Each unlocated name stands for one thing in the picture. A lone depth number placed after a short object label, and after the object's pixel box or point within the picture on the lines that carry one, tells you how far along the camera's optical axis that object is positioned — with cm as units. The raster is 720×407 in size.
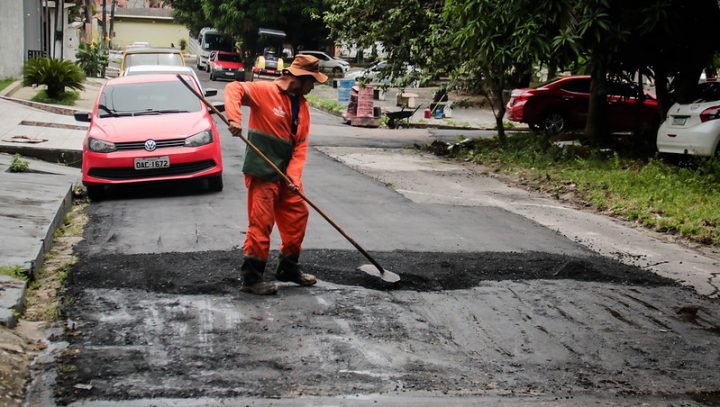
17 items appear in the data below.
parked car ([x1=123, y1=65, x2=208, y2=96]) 1575
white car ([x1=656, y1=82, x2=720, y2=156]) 1380
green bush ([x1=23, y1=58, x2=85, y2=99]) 2509
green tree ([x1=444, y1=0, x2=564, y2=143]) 1467
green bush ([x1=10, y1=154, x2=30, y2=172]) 1233
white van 5827
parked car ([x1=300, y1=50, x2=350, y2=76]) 5238
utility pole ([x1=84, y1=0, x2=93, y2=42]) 5147
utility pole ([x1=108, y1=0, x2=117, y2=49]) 7202
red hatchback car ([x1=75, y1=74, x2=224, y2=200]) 1153
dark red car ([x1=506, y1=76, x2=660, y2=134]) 2275
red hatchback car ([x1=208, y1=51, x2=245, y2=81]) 4875
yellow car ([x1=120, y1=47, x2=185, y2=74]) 2534
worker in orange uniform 681
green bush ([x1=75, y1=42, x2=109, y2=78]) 4097
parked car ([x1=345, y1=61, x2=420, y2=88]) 2125
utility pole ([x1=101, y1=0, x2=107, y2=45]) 5875
